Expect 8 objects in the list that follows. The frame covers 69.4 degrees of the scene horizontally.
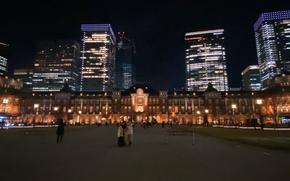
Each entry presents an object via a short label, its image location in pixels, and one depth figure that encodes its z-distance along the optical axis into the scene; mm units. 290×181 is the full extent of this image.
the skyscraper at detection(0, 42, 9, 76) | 135250
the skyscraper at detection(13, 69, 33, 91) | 185838
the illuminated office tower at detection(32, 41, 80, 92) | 173250
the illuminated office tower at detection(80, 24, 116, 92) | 188750
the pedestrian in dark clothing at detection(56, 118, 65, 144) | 18417
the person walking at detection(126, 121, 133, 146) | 16844
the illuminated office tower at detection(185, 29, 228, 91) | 184250
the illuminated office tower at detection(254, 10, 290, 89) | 182500
